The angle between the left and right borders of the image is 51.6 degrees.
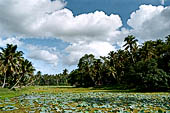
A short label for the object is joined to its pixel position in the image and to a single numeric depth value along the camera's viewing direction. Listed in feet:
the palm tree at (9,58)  150.51
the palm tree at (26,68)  202.49
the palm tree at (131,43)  172.60
